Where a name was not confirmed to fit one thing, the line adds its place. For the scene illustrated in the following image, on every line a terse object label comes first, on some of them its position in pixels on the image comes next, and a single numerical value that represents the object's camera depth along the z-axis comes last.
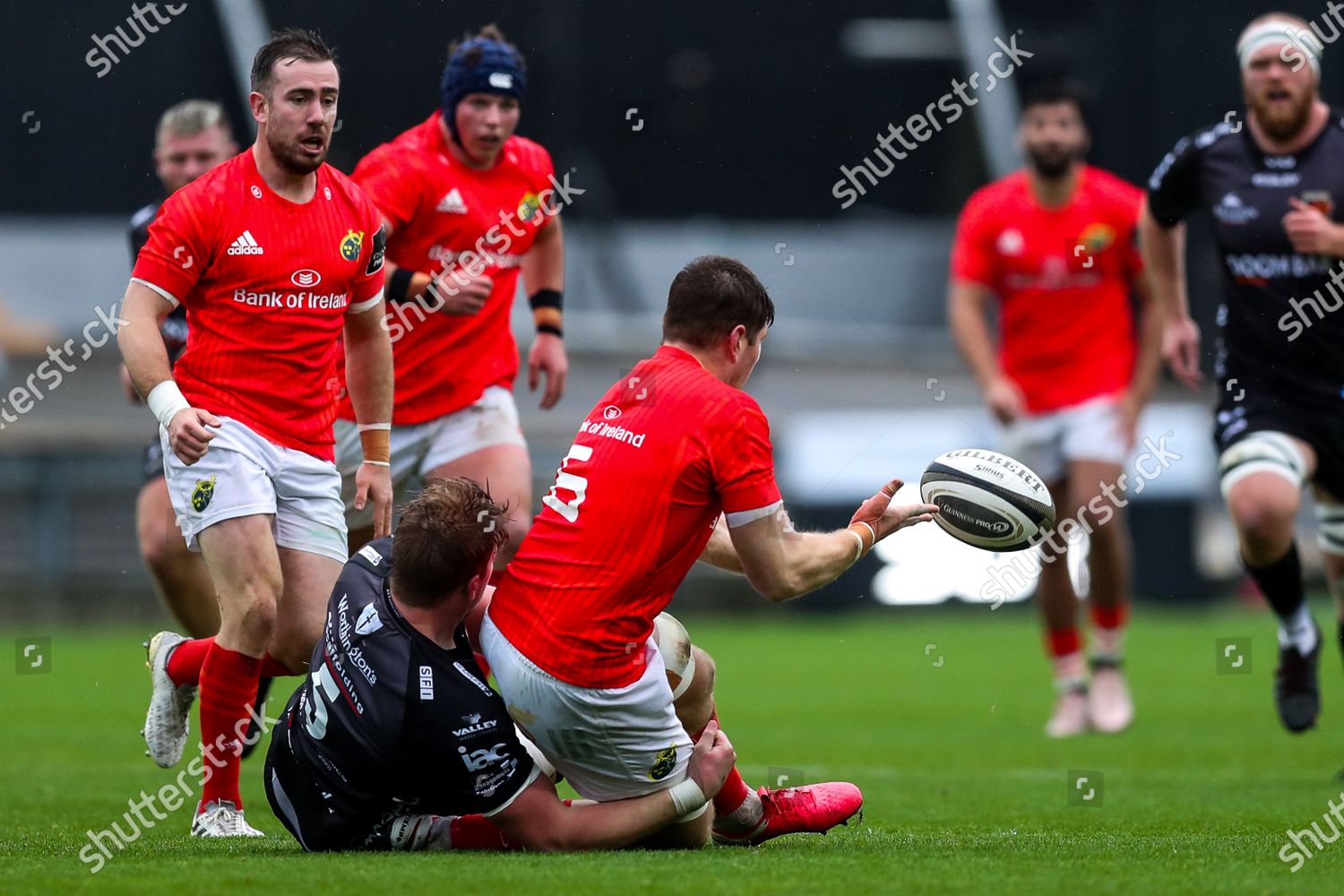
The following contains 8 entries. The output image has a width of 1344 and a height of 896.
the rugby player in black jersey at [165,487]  15.43
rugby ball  10.84
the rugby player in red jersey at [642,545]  9.75
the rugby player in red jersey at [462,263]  14.77
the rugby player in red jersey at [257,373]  11.16
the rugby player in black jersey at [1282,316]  14.15
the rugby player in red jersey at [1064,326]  19.28
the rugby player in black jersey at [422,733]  9.68
